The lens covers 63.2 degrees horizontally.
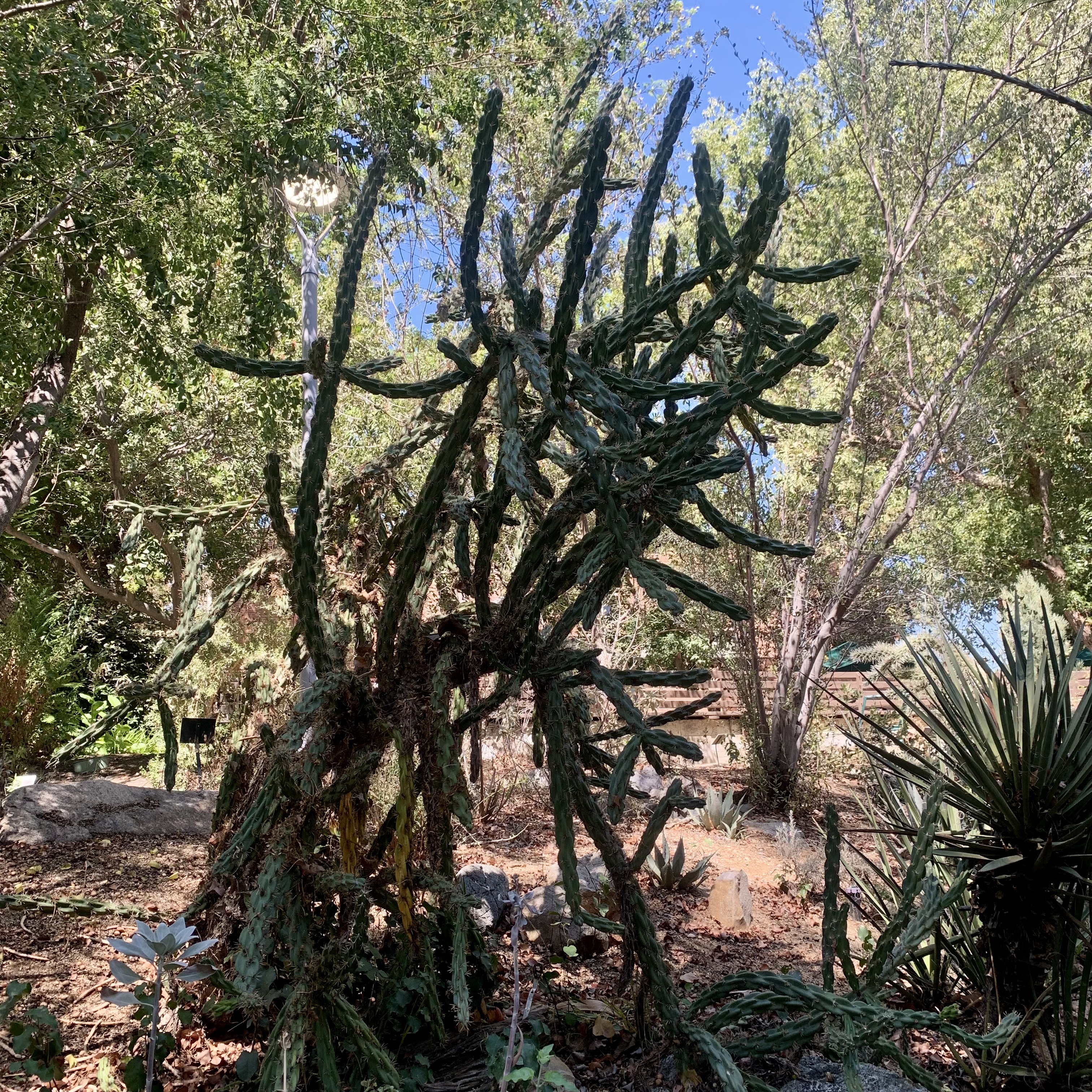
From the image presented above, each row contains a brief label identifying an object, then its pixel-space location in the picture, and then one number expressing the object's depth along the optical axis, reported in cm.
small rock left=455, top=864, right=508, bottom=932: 382
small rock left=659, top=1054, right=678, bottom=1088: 238
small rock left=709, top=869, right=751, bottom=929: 464
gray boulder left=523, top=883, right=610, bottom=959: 356
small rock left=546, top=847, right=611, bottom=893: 452
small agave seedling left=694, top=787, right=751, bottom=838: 678
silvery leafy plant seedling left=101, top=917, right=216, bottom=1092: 163
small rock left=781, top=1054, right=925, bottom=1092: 238
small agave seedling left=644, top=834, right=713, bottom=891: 509
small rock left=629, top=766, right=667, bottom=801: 766
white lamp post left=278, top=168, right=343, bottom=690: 586
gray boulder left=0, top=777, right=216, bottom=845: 493
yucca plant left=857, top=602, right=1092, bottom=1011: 254
